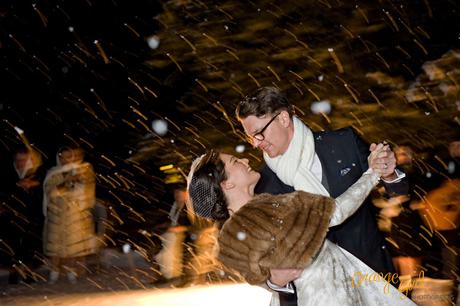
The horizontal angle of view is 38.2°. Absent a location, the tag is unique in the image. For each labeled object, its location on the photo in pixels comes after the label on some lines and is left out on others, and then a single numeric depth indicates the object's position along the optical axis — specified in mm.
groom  3709
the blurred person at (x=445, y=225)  6039
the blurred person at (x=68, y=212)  9094
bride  2957
